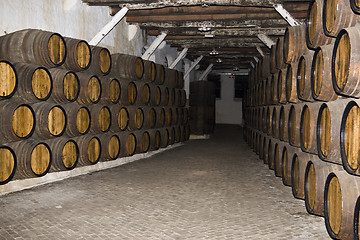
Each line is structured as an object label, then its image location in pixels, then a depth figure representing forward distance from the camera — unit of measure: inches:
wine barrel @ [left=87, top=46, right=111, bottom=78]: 272.2
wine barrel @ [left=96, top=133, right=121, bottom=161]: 290.8
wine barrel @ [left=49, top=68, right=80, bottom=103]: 231.8
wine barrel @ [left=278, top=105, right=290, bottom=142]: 232.5
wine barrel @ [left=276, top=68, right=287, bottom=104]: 245.4
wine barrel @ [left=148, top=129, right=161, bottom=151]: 369.7
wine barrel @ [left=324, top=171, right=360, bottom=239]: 123.0
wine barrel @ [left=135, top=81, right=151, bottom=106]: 339.9
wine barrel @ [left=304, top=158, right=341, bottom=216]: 156.7
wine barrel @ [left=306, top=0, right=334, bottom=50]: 165.3
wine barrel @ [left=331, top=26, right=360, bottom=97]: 119.0
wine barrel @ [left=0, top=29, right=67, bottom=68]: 209.2
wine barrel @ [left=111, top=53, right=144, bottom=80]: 311.9
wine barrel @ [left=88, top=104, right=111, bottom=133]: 276.2
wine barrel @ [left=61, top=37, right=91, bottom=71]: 241.6
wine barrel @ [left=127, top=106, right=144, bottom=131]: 327.0
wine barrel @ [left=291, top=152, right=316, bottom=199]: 188.7
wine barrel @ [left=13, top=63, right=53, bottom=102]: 203.9
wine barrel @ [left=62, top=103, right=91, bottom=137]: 246.4
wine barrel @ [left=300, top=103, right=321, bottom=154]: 171.3
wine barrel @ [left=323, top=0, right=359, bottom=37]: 136.1
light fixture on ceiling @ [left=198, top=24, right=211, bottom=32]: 382.0
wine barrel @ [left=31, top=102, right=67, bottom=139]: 218.2
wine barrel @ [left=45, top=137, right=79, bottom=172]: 235.5
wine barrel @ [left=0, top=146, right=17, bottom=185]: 189.1
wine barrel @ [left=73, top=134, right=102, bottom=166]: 262.7
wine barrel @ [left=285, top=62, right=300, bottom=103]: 213.5
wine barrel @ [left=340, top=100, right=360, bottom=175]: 118.1
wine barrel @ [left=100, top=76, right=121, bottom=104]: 288.4
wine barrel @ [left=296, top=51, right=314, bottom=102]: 183.8
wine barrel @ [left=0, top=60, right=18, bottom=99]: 186.2
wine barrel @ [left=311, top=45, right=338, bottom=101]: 153.2
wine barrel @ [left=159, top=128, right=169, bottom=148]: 400.8
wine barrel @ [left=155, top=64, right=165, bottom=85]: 382.5
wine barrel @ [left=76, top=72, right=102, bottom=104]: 259.8
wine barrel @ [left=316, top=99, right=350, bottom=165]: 138.9
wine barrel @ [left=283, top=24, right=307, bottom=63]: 215.8
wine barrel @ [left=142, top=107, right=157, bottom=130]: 353.2
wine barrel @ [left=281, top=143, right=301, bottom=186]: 218.8
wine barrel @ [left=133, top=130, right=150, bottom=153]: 340.8
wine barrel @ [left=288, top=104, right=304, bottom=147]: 202.4
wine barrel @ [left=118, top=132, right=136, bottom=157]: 313.6
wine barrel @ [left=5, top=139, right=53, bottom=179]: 204.5
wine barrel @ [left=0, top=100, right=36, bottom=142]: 189.6
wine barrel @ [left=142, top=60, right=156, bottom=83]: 353.1
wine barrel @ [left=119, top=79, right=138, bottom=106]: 313.8
